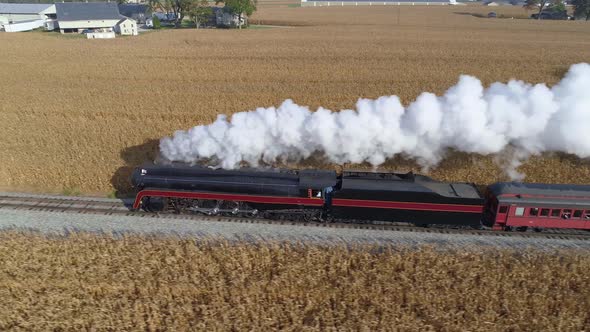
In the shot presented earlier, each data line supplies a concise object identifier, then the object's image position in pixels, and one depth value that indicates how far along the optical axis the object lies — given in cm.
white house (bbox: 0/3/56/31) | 8989
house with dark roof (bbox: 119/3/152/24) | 9562
